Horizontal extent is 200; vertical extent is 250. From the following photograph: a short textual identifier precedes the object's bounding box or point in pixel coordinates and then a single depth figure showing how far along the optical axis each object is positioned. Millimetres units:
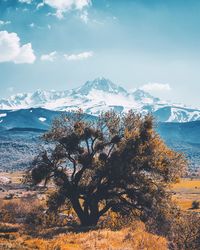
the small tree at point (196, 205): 163600
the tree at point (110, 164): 44250
